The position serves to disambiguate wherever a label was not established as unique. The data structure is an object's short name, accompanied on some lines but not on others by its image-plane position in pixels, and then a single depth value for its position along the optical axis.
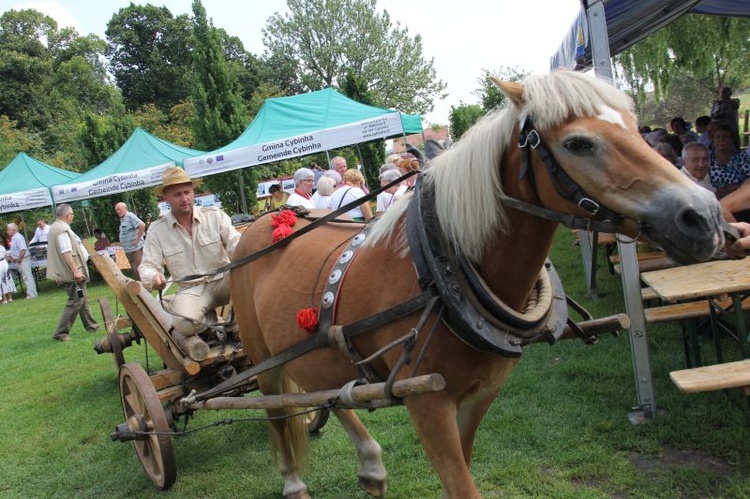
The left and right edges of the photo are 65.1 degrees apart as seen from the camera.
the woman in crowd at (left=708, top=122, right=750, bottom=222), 5.36
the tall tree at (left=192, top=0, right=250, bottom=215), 20.23
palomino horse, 1.63
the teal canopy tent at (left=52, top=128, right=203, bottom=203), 13.83
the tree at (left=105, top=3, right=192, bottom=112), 50.09
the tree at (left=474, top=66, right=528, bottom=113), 25.98
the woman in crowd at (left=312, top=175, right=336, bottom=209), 7.12
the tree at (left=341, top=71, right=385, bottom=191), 20.48
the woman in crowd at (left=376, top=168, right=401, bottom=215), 6.19
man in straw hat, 4.09
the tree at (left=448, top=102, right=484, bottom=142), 30.86
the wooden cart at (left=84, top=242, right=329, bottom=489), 3.60
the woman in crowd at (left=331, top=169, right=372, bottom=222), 6.33
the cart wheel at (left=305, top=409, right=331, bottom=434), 4.33
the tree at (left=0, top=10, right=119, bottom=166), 38.75
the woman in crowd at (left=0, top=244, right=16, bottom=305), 14.38
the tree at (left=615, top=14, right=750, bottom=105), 9.72
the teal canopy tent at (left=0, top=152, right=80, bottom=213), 14.95
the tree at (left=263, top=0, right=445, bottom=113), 45.97
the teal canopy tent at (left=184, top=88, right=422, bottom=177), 11.82
